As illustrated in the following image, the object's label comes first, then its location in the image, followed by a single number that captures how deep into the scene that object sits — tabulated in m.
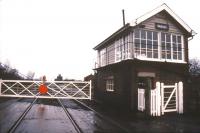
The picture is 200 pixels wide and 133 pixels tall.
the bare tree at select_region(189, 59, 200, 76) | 41.74
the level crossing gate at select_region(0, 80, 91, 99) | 17.11
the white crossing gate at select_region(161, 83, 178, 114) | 13.26
